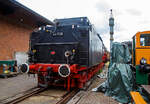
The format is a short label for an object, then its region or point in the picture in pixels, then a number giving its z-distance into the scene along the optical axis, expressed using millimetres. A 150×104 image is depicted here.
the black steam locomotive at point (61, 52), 5391
